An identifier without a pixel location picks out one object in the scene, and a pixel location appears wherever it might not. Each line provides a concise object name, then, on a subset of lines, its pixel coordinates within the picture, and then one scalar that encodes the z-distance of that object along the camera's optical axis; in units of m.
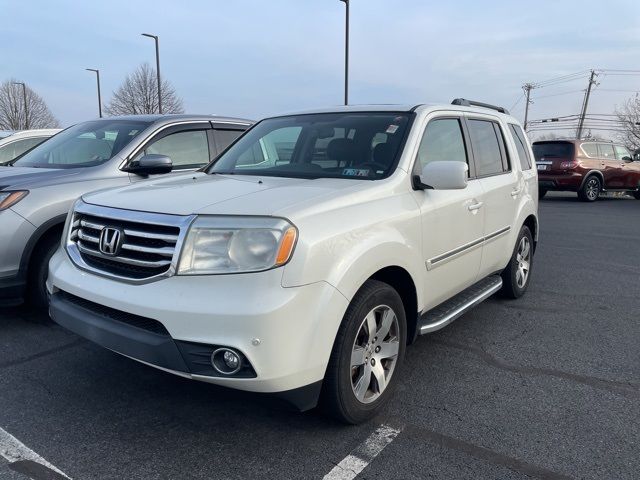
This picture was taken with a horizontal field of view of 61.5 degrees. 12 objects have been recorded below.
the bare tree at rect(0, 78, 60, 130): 40.44
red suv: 15.67
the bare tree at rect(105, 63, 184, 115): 34.81
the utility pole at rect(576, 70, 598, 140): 46.85
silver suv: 4.14
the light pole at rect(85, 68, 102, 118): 30.12
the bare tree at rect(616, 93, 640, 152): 42.06
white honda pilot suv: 2.40
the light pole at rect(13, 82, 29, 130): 36.31
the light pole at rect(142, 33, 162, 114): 22.86
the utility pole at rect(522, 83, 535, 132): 64.56
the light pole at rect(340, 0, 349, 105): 17.72
